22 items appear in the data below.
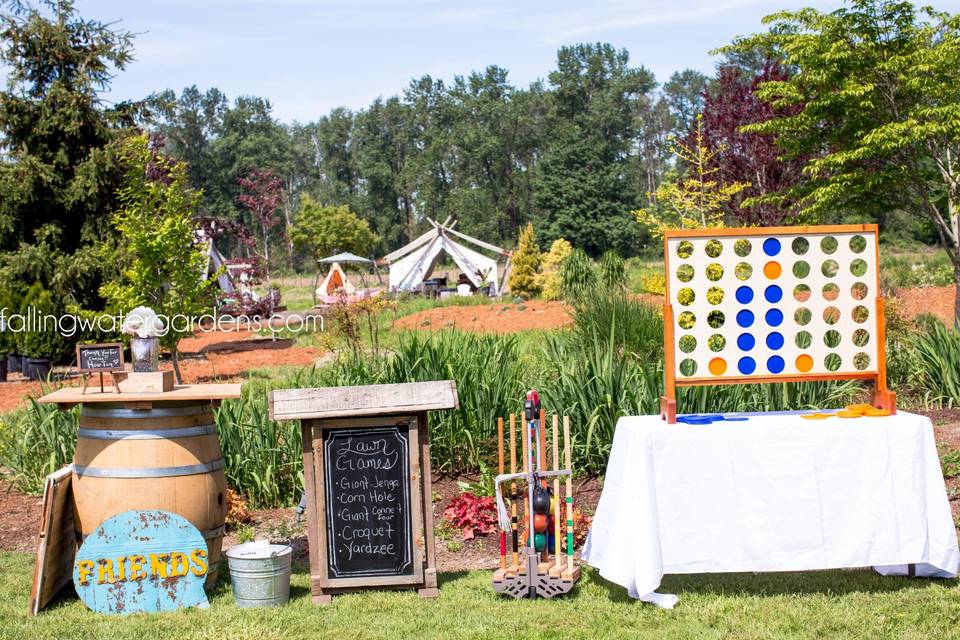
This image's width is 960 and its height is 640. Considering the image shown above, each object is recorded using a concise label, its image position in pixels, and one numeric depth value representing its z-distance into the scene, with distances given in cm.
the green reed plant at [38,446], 763
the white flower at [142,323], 513
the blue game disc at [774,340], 513
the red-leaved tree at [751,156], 1881
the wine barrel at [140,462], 493
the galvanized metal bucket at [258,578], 482
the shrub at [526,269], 2942
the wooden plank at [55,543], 480
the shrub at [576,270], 2049
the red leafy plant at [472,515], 633
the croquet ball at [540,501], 497
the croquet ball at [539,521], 497
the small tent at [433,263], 3384
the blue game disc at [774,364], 513
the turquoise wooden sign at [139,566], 485
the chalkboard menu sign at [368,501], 507
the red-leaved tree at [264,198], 3753
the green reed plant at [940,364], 923
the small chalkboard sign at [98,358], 497
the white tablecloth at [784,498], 477
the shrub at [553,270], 2492
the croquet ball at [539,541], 502
